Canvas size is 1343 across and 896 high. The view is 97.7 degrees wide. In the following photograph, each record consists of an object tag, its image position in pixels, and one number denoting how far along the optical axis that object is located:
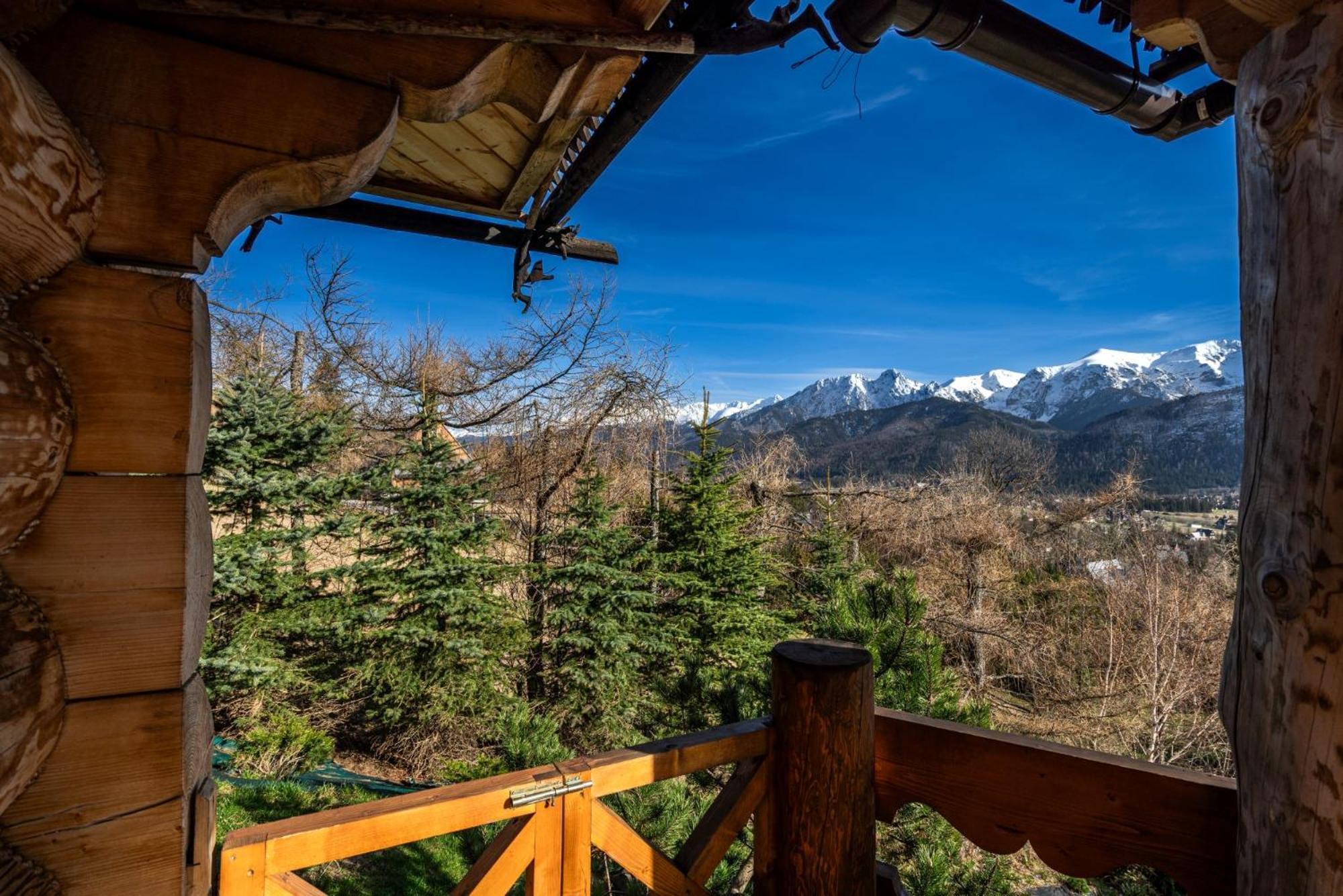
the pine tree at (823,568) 9.04
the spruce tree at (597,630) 7.07
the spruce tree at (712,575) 7.80
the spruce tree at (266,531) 5.61
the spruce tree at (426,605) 6.21
